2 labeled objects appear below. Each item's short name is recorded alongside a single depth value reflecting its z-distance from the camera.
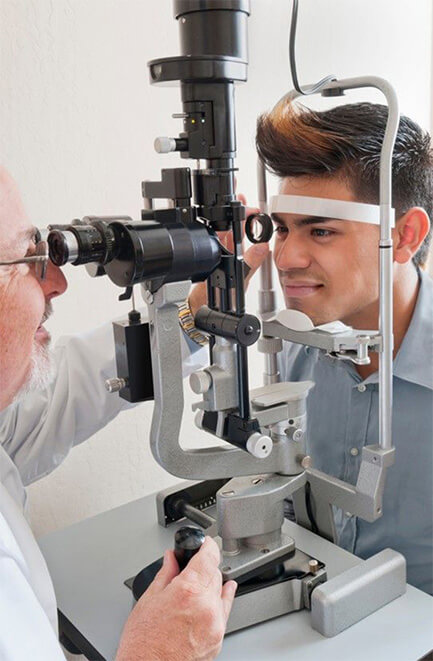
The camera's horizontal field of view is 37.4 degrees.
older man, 0.88
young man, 1.24
